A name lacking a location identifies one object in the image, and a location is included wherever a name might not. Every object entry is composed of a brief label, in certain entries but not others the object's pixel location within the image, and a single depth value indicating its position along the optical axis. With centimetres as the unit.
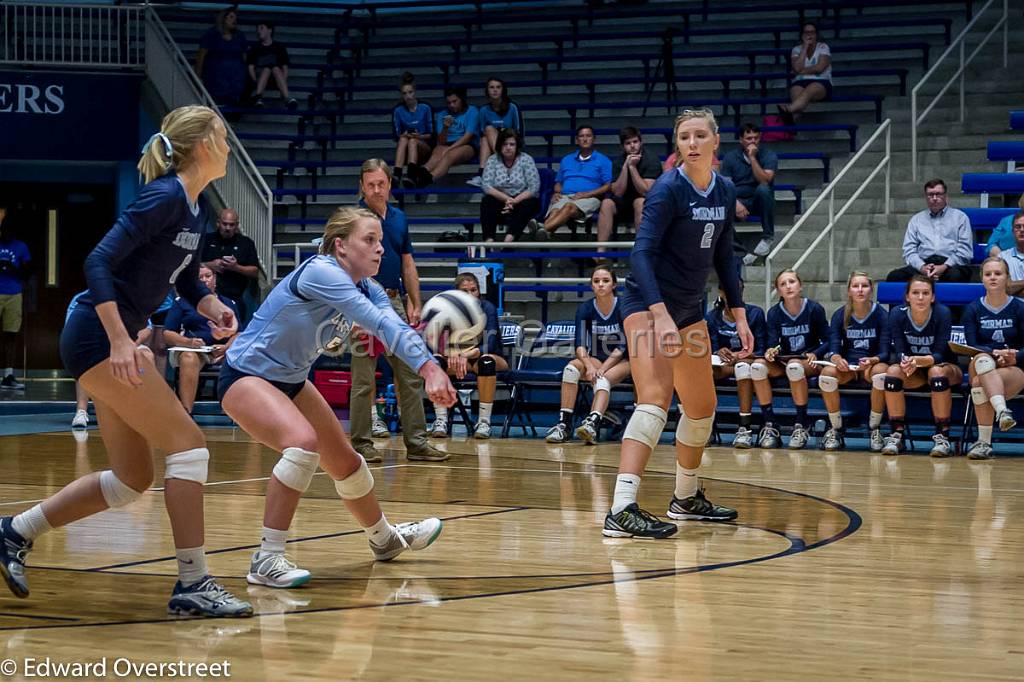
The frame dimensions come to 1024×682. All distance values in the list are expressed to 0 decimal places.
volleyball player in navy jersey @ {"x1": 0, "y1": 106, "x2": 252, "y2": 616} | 404
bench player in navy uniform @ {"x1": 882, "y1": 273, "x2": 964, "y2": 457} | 1059
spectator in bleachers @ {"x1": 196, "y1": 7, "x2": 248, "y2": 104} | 1834
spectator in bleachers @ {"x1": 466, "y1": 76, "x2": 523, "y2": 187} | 1634
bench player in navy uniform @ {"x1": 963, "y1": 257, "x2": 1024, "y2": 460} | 1024
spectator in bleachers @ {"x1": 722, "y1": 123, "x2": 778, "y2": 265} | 1402
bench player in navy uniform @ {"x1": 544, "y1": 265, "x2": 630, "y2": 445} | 1141
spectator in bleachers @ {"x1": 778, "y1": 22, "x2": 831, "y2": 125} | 1593
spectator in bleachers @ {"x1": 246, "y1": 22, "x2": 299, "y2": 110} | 1861
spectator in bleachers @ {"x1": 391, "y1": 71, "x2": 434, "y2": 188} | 1708
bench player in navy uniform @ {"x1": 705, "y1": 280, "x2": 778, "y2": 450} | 1136
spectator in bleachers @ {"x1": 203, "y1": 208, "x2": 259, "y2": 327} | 1476
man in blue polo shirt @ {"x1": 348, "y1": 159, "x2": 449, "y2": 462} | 916
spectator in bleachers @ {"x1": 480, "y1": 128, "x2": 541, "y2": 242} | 1502
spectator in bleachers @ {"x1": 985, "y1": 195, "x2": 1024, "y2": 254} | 1202
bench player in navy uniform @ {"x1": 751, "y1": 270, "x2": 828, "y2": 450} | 1124
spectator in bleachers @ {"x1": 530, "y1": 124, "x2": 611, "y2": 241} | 1487
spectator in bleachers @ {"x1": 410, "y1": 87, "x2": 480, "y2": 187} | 1694
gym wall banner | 1702
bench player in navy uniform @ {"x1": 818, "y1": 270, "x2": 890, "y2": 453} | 1093
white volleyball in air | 704
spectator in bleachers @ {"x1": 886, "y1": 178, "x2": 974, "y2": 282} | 1228
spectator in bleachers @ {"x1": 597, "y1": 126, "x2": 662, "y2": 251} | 1451
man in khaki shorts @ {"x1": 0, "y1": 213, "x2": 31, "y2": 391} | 1652
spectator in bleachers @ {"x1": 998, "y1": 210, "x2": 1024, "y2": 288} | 1154
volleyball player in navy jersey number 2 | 579
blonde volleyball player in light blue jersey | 455
